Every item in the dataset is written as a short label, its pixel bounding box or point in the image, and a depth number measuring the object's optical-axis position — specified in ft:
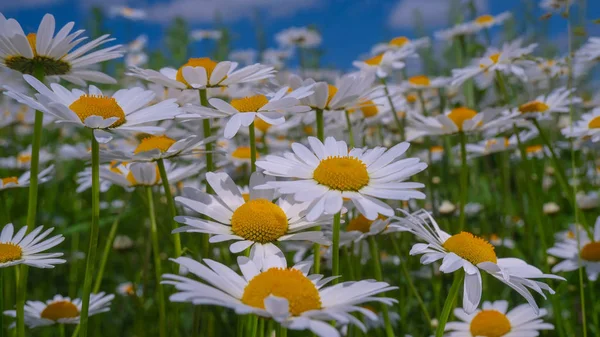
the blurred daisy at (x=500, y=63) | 1.68
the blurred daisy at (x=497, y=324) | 1.27
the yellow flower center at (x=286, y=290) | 0.93
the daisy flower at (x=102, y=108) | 1.03
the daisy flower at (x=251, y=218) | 1.04
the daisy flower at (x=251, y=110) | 1.10
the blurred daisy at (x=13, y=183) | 1.38
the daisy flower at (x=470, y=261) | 1.04
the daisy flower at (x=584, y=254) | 1.49
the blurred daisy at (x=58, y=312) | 1.29
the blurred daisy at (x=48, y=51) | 1.12
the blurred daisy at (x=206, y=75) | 1.16
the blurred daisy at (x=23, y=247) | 1.11
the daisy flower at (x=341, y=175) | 1.00
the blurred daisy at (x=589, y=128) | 1.53
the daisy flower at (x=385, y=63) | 1.87
